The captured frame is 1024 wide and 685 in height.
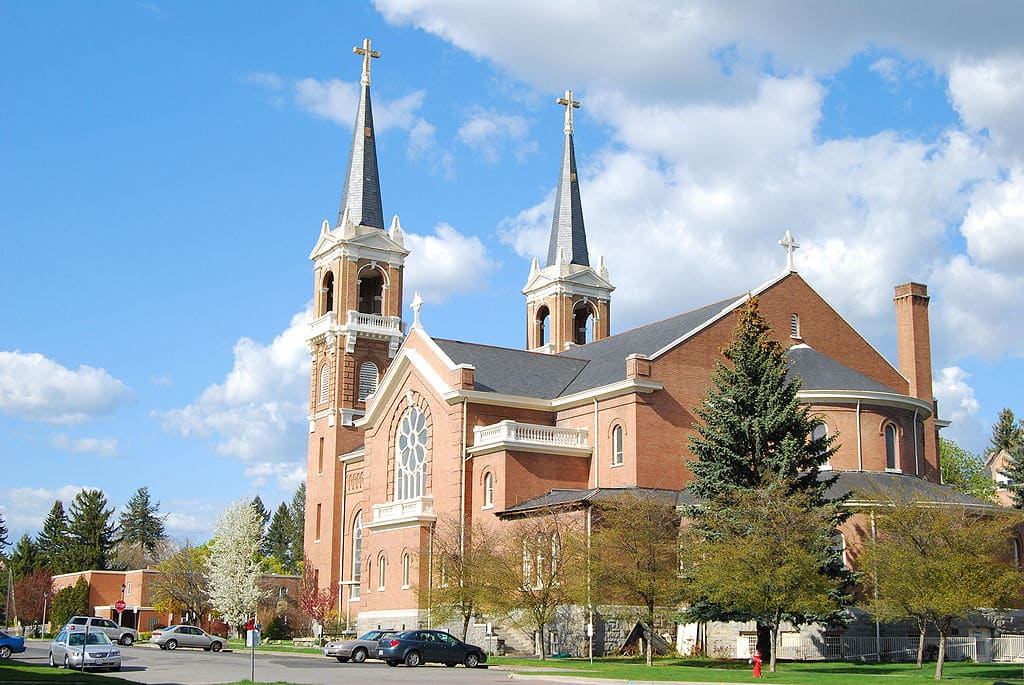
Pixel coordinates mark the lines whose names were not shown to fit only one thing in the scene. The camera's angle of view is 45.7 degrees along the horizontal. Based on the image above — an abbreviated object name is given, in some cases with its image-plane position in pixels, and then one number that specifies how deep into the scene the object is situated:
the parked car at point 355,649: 45.16
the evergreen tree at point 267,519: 151.82
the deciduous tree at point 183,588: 83.81
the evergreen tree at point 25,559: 105.88
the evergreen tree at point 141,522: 168.12
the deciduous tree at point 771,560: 38.53
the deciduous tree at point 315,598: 72.19
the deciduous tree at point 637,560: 44.59
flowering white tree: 79.00
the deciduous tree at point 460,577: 49.19
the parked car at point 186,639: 58.44
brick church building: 54.31
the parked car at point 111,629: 51.84
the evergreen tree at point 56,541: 103.62
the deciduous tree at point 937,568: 36.69
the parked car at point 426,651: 42.81
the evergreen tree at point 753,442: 43.12
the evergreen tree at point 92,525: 107.88
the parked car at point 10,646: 46.28
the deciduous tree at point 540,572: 46.34
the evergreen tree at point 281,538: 157.88
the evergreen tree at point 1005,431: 84.25
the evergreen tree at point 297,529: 157.46
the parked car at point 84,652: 38.81
